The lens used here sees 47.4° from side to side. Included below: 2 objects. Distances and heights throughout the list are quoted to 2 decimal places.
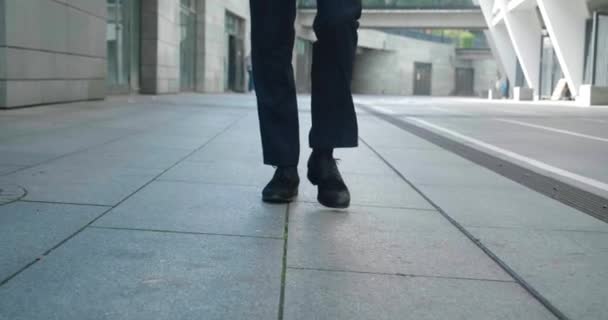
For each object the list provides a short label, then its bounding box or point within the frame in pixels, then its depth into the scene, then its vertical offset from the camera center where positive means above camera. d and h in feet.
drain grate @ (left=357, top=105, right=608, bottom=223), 10.87 -1.67
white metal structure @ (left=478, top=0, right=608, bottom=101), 81.04 +8.66
